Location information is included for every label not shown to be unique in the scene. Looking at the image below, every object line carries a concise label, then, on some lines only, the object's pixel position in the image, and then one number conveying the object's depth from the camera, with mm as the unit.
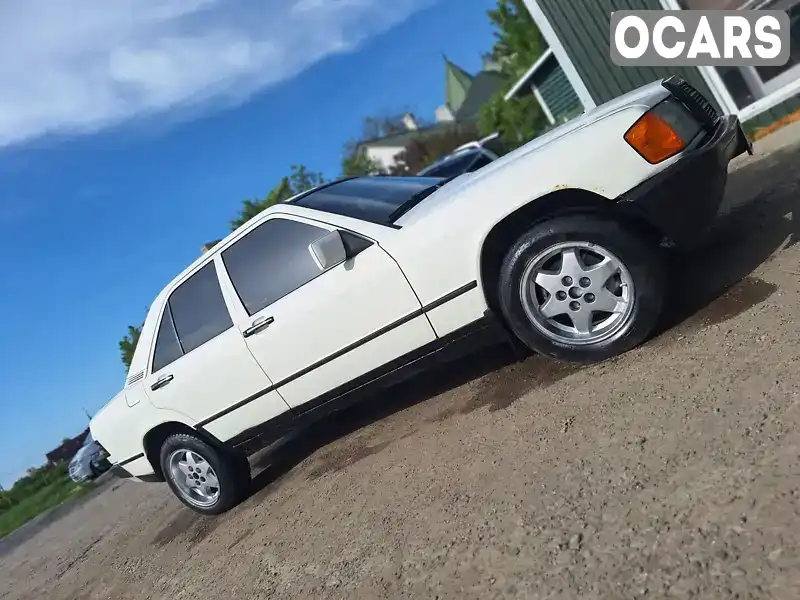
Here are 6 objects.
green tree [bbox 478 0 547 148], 19284
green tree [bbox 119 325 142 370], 22656
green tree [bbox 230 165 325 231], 29309
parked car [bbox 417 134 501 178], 11836
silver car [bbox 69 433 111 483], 13141
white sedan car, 3342
